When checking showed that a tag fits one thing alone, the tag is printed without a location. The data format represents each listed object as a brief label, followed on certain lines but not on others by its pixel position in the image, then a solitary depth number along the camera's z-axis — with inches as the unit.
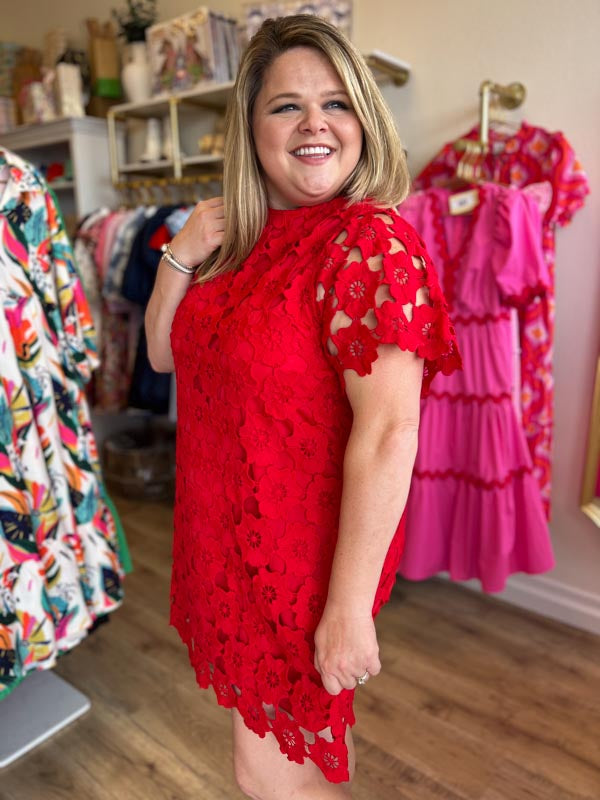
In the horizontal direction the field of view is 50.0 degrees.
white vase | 124.4
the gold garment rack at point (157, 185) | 115.6
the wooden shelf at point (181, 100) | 110.2
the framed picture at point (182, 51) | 109.3
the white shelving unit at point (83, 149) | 134.1
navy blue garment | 113.6
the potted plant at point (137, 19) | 126.1
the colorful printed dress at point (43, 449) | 62.4
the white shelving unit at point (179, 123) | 115.4
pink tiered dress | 76.2
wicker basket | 136.6
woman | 33.9
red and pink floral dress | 78.8
